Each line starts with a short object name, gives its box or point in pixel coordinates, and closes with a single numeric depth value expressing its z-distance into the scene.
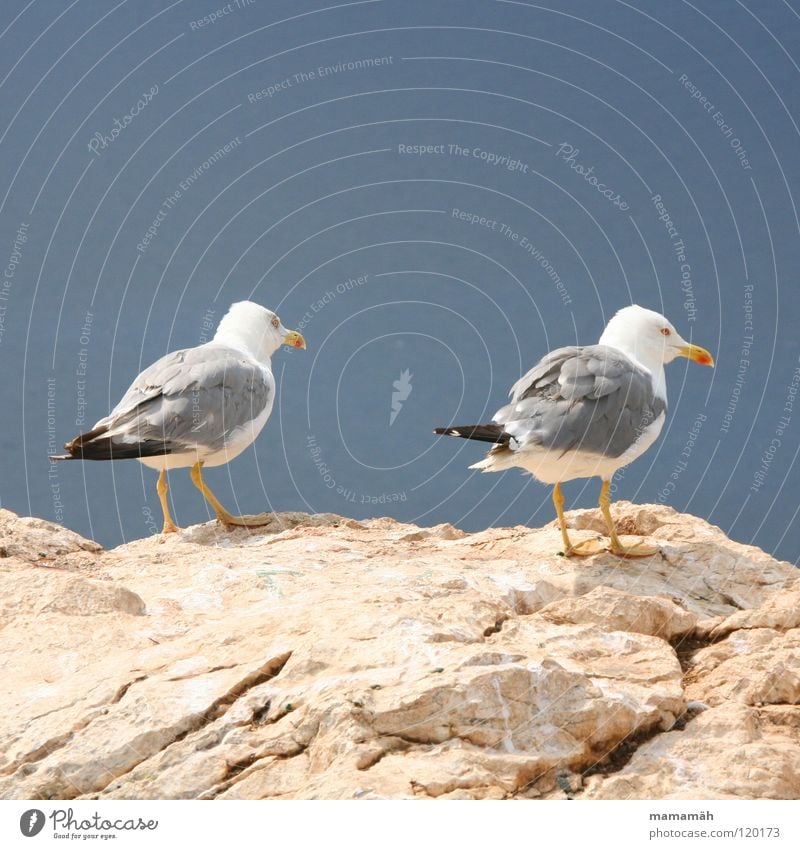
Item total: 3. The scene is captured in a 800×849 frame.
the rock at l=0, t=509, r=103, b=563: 10.81
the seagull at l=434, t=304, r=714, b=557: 10.85
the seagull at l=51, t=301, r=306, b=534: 13.01
